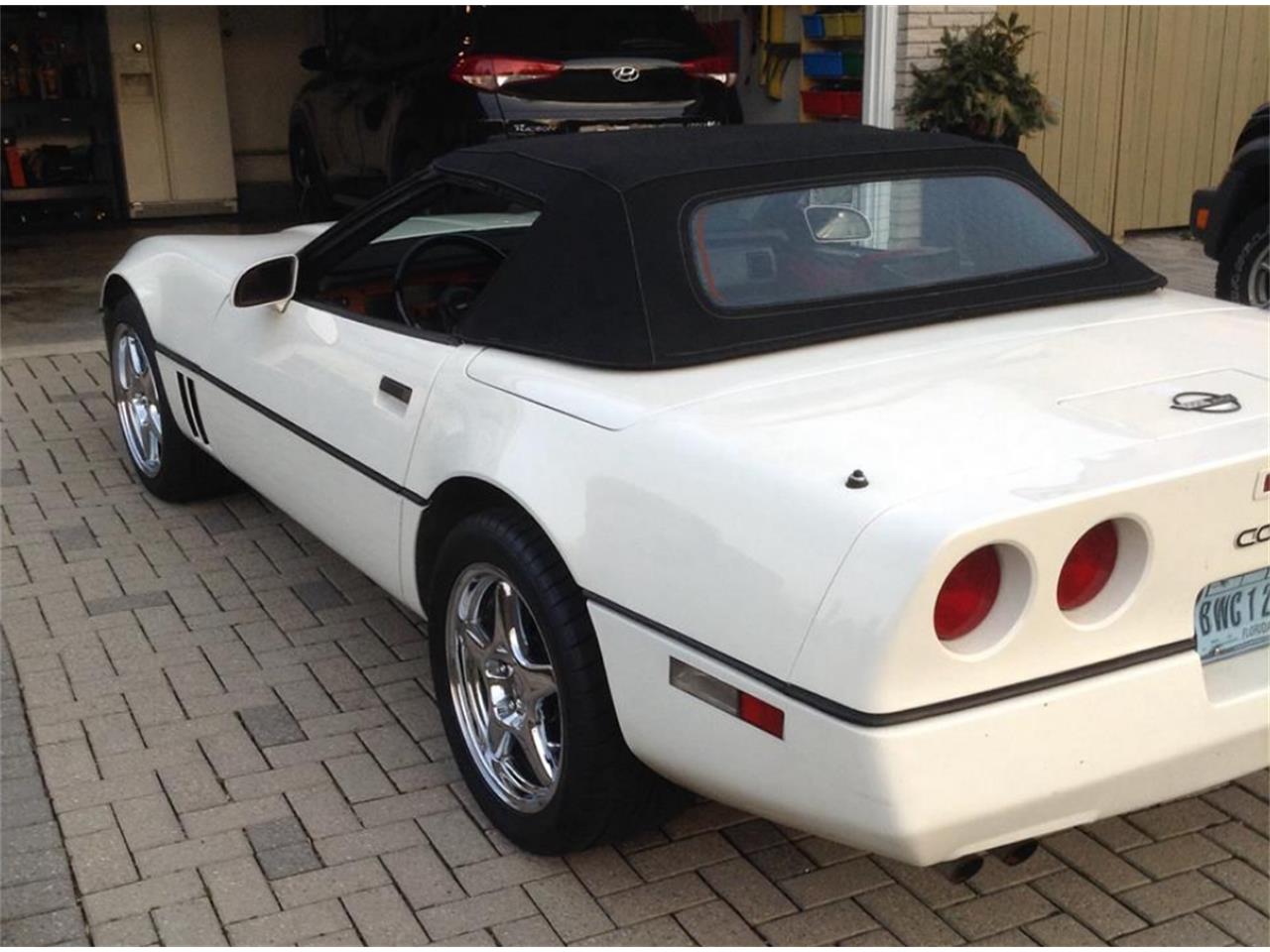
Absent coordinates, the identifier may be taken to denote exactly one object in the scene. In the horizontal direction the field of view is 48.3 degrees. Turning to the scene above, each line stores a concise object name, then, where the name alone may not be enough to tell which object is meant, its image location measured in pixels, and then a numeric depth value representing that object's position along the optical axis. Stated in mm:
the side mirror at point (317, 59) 9812
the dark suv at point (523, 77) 7785
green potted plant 8688
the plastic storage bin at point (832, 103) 9672
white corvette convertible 2307
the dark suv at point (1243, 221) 6633
